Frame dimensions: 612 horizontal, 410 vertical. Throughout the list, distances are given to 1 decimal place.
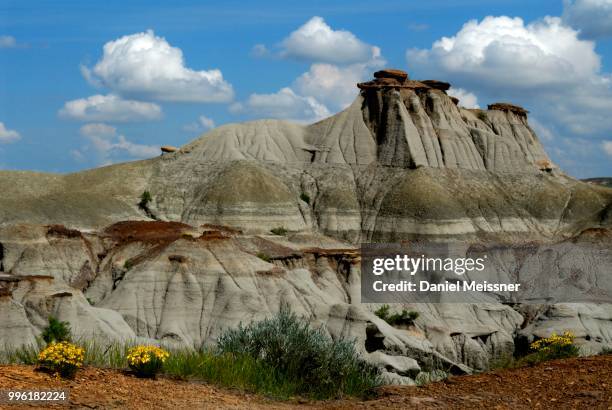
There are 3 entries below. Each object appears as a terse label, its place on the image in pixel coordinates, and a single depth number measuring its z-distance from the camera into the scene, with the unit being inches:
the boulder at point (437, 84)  4987.7
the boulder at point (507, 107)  5580.7
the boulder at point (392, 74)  4840.1
